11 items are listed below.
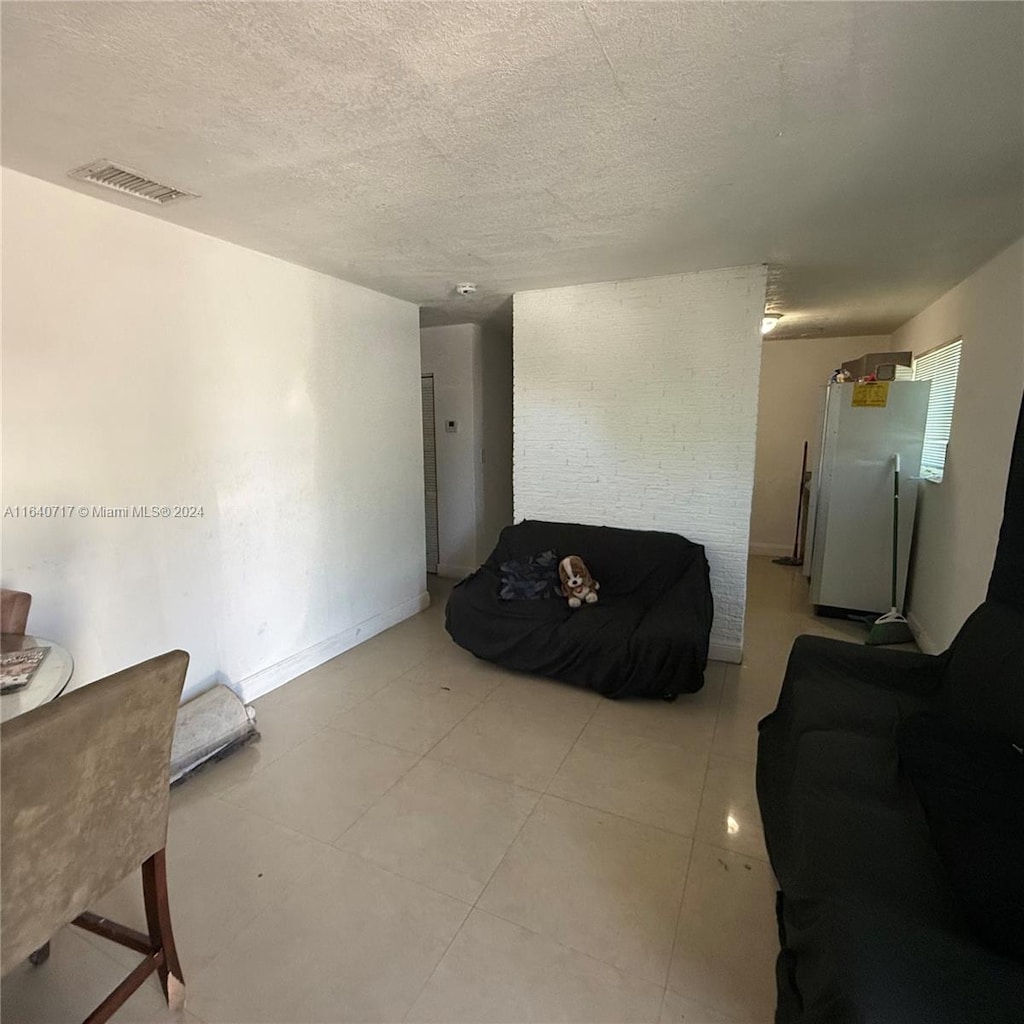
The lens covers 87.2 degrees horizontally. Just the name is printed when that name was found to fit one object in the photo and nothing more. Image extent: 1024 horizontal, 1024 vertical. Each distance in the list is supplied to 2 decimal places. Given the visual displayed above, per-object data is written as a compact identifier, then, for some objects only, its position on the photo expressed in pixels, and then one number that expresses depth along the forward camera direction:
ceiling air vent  1.87
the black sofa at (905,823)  1.01
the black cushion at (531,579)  3.33
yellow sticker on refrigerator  3.79
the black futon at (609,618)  2.77
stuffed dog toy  3.26
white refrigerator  3.79
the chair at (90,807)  0.98
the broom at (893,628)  3.63
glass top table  1.36
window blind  3.45
